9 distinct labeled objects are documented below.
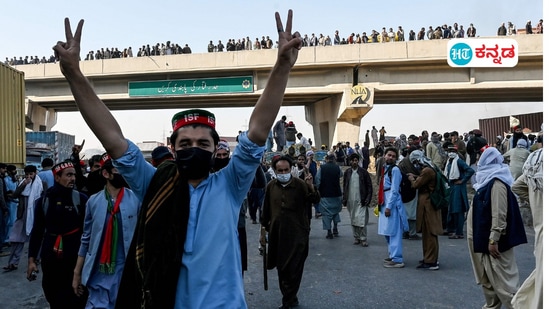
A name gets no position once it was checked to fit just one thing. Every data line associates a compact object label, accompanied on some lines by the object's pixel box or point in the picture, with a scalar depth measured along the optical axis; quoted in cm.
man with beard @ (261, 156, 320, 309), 523
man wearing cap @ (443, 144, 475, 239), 946
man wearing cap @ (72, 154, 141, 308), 337
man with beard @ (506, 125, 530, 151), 1445
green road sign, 2741
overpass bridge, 2552
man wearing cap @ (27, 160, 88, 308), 380
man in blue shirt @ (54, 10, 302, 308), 180
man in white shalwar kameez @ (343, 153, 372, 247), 895
